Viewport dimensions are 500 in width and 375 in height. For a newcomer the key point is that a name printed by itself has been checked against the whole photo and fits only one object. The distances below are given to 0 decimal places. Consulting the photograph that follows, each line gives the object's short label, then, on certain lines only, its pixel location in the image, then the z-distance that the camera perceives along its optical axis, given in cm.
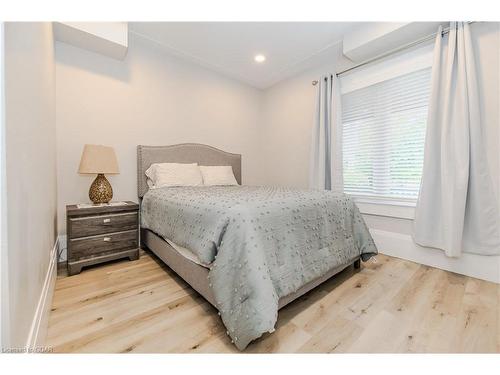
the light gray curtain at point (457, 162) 183
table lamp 204
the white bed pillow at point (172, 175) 254
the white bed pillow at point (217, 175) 289
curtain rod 205
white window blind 228
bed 112
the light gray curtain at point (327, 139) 281
